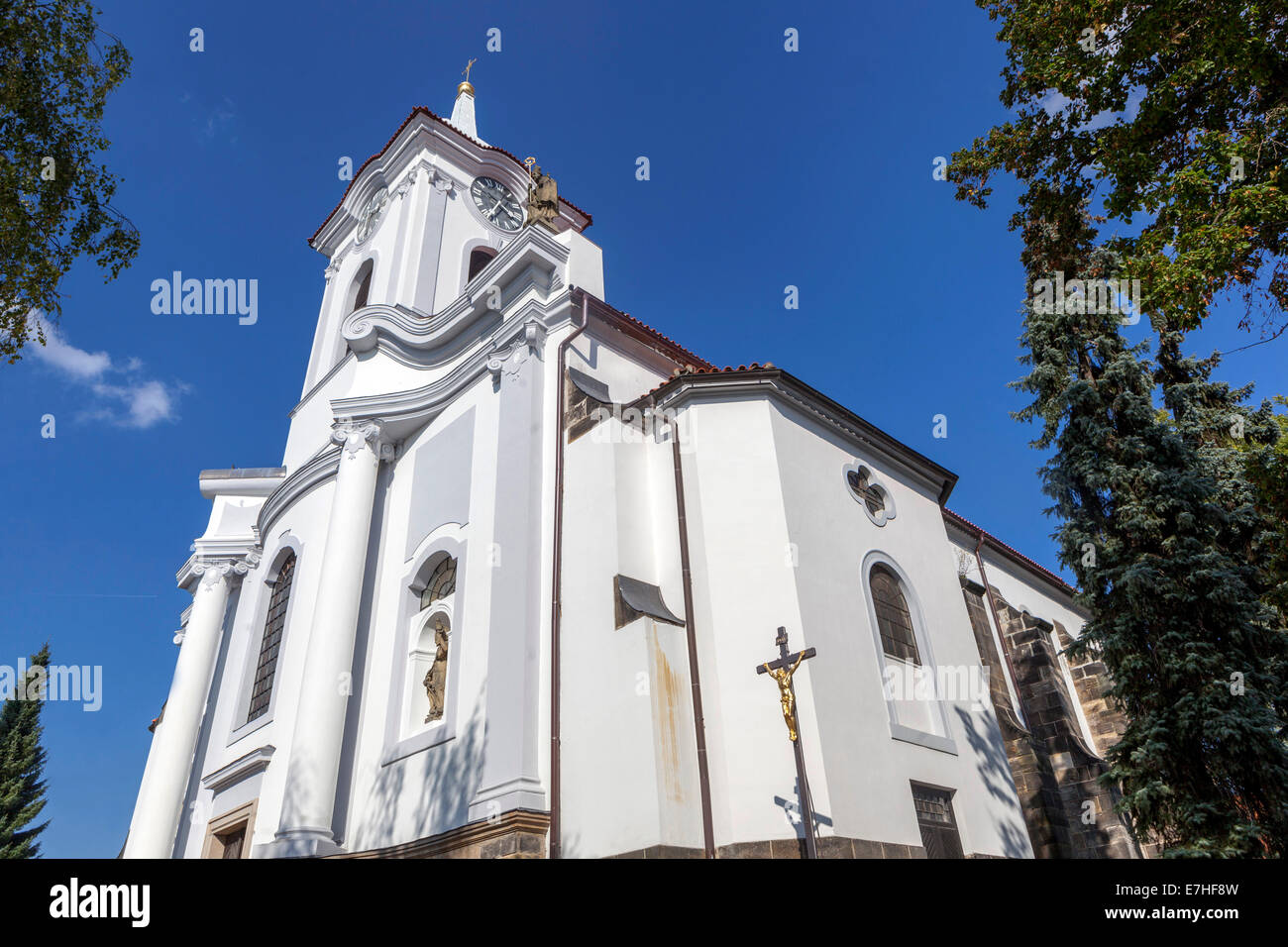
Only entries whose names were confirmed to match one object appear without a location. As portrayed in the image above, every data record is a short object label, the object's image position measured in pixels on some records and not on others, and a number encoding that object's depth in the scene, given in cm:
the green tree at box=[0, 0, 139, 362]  846
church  955
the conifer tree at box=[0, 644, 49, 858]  2952
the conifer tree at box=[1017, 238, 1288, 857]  930
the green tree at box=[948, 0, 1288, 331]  650
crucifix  874
